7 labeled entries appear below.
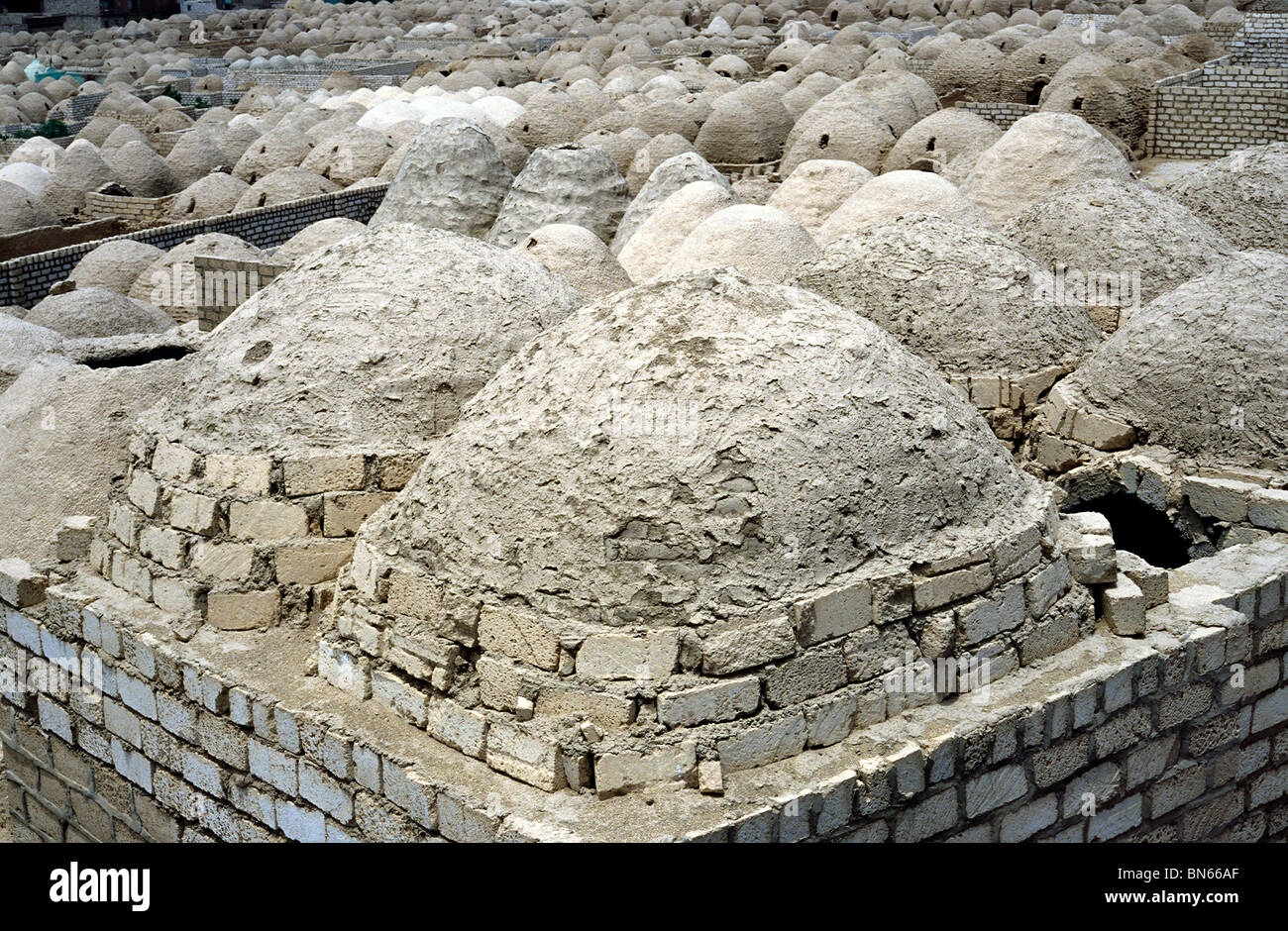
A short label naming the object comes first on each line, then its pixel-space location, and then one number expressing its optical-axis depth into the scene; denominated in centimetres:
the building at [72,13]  4962
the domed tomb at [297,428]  604
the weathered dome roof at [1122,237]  898
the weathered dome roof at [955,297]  793
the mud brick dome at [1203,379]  685
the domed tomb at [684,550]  478
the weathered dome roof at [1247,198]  1059
